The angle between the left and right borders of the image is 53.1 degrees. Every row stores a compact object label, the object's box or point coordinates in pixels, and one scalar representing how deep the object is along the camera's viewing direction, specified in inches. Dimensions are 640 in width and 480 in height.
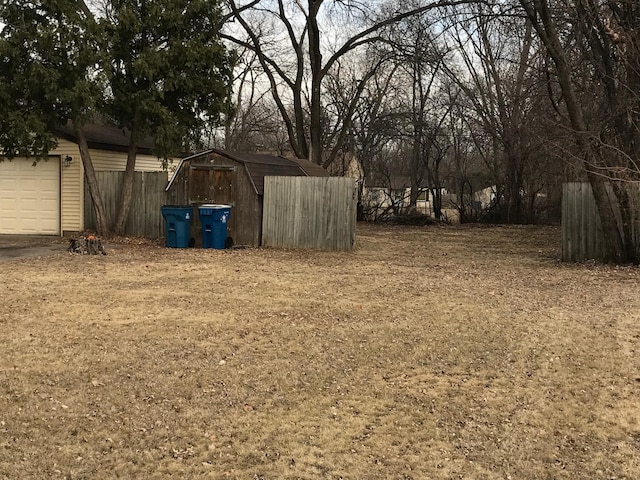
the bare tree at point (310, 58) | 997.2
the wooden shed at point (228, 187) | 589.6
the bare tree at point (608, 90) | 476.7
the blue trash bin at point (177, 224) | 581.0
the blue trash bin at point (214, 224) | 571.2
